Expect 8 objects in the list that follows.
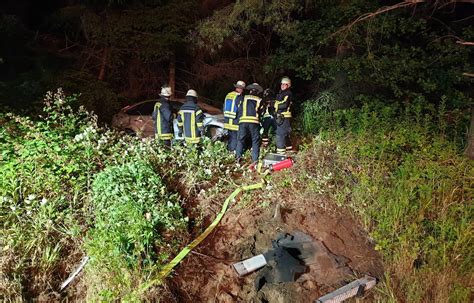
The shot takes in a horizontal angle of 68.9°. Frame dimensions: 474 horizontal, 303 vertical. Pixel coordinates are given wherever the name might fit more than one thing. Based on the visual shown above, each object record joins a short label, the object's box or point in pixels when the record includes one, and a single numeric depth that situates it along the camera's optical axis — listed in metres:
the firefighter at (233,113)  6.62
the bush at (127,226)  3.51
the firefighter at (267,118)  7.20
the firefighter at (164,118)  6.68
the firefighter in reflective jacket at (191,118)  6.57
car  7.59
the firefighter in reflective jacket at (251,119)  6.56
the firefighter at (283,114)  6.92
